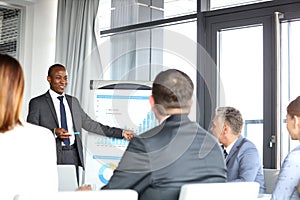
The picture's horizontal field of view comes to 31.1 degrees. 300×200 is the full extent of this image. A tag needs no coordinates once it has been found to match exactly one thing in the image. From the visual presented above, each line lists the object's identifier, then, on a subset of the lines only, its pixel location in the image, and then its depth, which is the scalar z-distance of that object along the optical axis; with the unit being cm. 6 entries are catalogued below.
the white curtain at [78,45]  690
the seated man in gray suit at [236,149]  346
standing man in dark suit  488
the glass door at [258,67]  525
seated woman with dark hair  255
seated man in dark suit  217
